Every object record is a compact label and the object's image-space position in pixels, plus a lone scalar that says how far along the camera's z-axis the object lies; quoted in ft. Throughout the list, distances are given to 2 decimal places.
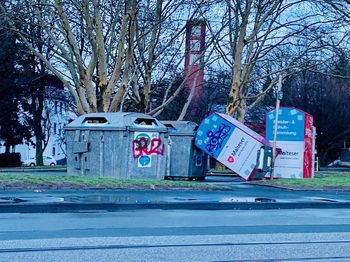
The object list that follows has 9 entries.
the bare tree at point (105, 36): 91.61
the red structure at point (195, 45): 111.55
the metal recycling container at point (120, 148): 68.08
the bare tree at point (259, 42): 106.73
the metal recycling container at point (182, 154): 75.41
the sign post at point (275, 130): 73.56
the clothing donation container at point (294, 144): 79.41
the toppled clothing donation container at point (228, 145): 75.25
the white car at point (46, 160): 233.82
